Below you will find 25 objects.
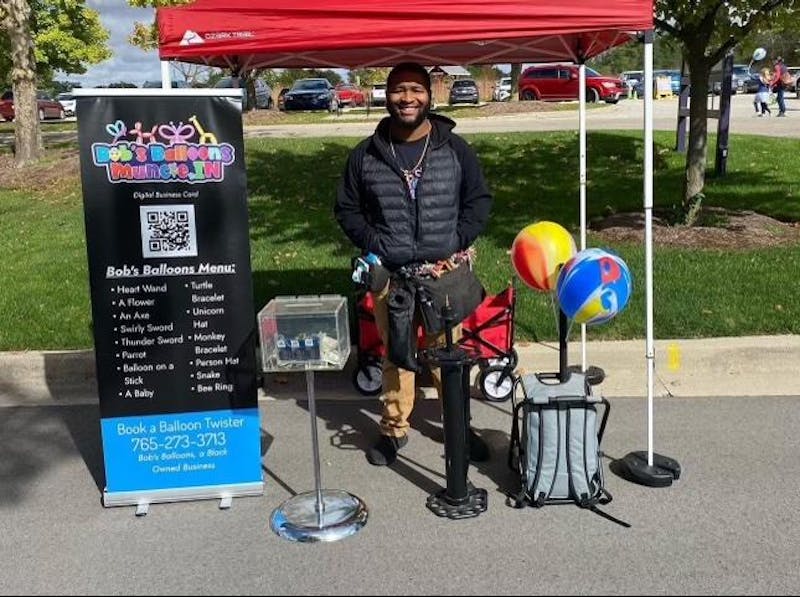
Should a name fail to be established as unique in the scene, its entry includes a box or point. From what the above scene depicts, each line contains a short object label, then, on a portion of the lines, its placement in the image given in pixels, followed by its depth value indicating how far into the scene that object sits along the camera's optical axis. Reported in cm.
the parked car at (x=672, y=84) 3498
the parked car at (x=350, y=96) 3444
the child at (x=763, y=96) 2188
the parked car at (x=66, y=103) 4031
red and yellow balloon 416
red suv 3053
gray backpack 386
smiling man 406
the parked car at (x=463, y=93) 3288
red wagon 523
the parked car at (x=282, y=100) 3038
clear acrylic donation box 366
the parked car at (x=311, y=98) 2972
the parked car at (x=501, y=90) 4366
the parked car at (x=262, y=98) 3173
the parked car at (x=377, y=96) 3009
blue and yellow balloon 372
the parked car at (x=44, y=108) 3825
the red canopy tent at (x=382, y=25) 384
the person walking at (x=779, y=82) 2248
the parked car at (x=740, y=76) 4175
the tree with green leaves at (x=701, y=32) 800
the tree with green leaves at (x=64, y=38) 3294
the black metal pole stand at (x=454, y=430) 380
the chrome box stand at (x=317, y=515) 367
